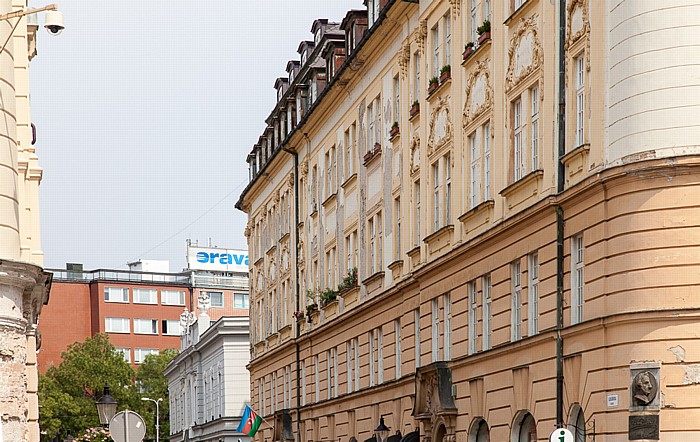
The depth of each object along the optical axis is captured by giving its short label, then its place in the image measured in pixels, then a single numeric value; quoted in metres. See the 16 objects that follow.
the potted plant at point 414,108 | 39.44
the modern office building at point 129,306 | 124.62
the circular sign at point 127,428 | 20.95
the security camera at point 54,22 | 21.91
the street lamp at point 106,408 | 27.07
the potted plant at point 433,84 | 37.09
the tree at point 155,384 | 114.50
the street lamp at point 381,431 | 41.50
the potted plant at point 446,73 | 36.00
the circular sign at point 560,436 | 22.23
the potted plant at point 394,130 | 41.90
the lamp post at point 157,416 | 106.00
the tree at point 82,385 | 103.51
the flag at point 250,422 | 63.59
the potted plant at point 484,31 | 32.53
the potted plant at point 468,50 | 33.96
